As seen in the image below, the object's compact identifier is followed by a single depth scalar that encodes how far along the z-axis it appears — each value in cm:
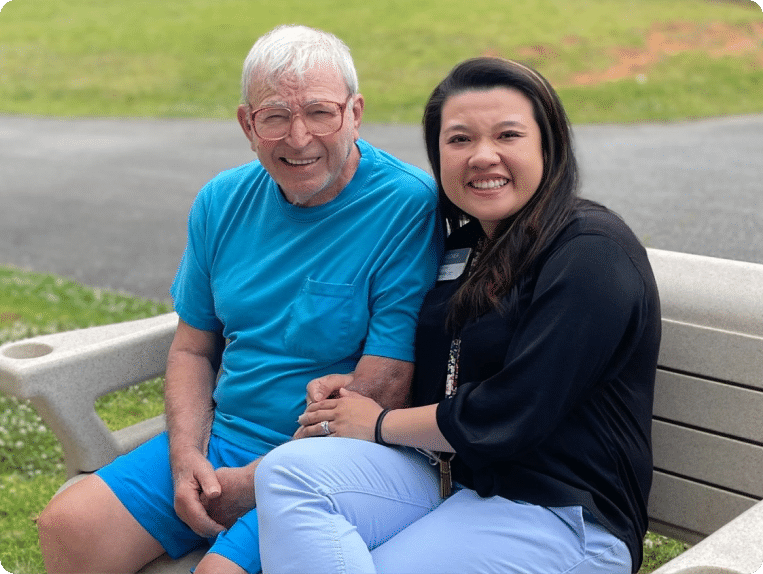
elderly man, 249
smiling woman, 203
